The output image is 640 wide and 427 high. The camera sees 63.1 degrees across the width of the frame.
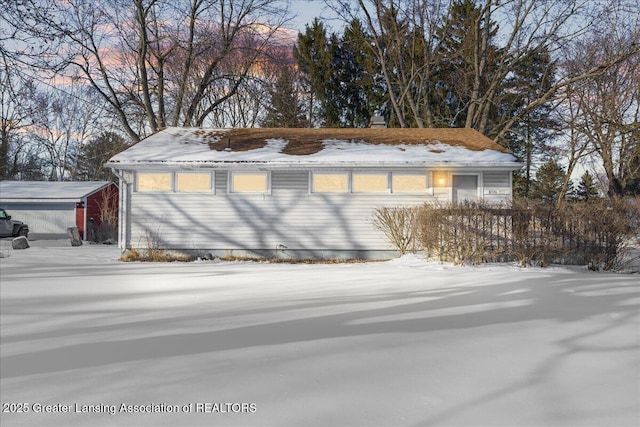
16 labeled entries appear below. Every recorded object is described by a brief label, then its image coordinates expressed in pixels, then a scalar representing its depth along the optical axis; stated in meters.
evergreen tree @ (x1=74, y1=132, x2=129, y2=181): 42.25
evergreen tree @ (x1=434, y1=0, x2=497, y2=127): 25.88
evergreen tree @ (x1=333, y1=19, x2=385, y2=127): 29.45
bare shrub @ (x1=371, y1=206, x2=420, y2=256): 13.05
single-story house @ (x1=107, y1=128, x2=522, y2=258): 14.19
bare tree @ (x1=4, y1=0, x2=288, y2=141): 24.06
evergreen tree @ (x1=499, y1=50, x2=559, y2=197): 26.78
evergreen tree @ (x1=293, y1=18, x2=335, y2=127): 30.41
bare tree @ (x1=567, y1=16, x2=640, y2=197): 23.42
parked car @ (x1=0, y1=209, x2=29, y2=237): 23.34
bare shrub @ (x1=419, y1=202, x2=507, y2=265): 11.20
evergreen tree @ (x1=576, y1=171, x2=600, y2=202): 40.85
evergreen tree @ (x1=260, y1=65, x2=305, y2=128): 31.13
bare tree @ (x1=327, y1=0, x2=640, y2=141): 23.20
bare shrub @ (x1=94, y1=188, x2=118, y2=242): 25.36
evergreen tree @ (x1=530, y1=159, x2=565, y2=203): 37.84
